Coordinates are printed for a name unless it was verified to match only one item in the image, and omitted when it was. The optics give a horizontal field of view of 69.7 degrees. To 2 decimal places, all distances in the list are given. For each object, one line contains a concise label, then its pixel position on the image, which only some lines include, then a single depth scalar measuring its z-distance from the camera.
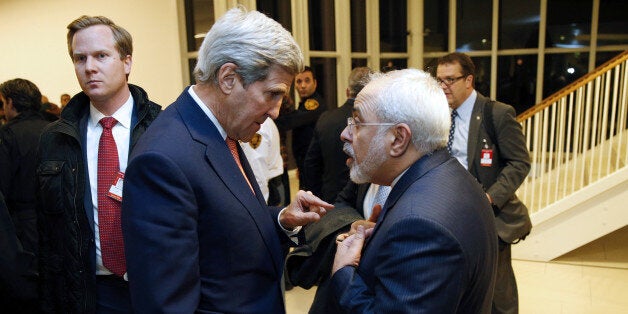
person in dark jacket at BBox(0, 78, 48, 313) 2.80
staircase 4.38
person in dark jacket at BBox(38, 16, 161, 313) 1.54
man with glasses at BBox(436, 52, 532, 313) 2.69
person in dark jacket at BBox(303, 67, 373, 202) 3.30
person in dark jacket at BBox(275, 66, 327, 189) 4.16
